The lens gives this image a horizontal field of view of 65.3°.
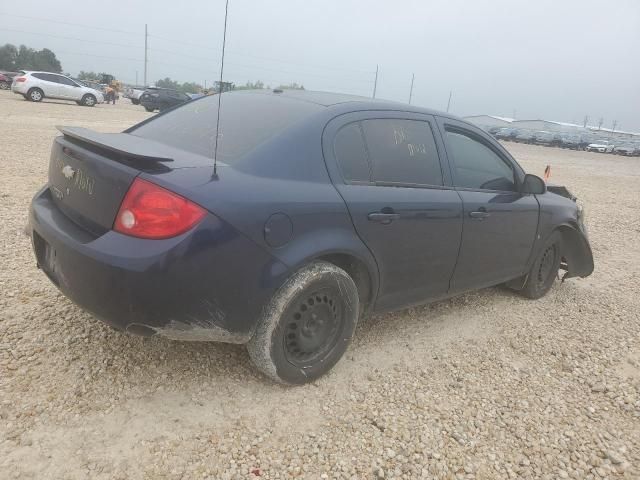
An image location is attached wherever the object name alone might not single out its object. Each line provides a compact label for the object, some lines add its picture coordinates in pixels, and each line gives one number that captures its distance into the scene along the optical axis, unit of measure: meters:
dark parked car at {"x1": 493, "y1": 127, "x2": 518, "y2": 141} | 52.68
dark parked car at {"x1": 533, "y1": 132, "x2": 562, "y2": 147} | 52.19
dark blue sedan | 2.21
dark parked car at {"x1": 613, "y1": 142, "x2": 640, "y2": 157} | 50.97
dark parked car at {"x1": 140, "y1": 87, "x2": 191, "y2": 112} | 28.03
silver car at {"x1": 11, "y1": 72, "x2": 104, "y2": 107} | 22.55
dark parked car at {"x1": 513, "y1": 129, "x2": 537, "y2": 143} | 52.38
